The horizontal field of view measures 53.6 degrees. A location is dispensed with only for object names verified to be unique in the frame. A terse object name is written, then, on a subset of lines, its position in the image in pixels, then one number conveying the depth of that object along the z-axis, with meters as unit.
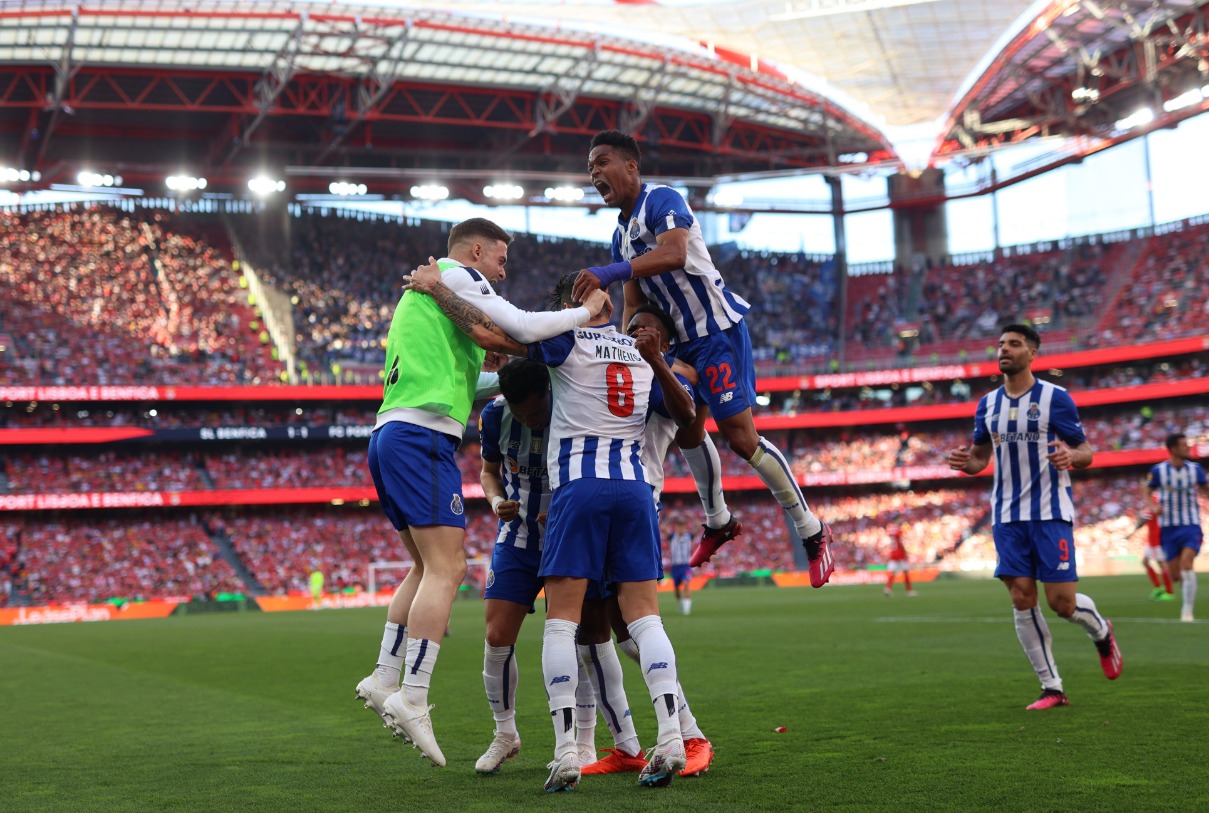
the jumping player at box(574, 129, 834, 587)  6.62
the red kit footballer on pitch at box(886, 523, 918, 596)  28.89
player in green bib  5.81
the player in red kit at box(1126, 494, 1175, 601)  21.73
